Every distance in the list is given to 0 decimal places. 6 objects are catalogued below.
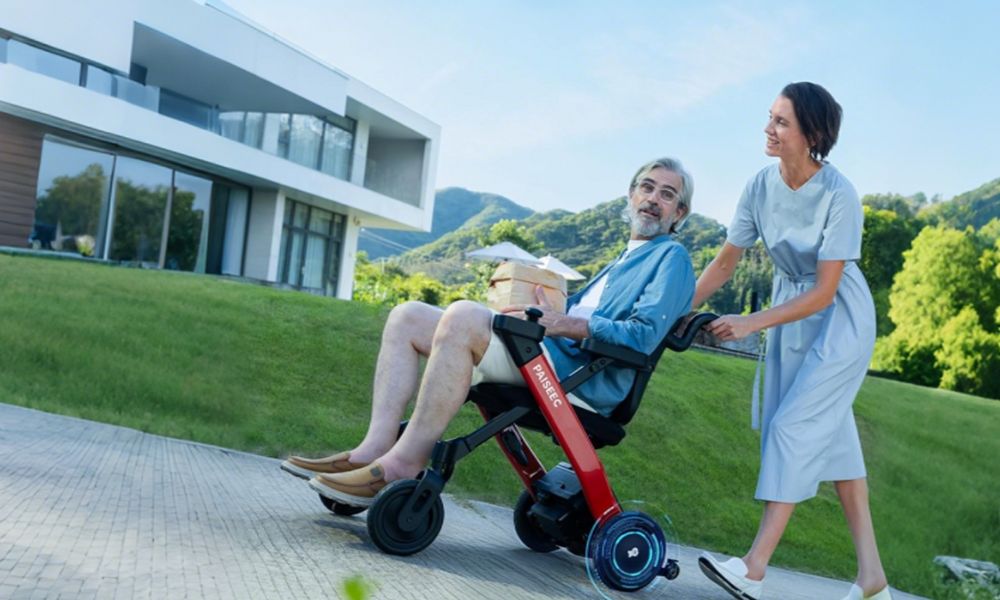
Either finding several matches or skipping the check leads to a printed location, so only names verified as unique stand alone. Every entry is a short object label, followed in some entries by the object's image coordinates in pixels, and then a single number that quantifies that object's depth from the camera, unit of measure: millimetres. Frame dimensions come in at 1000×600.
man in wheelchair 3145
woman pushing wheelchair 3314
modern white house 18922
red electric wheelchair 3010
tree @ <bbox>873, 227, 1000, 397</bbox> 32281
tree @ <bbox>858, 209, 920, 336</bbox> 54406
